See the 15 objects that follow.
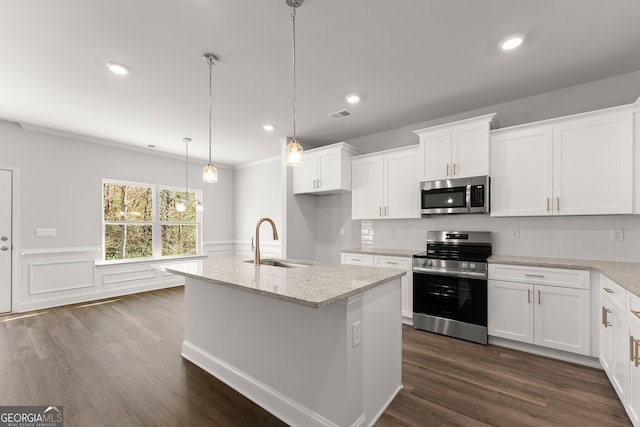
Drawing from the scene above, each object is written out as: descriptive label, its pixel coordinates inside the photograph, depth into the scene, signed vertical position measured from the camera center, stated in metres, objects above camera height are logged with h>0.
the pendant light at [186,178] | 5.99 +0.80
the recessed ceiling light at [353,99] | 3.13 +1.35
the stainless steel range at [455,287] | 2.93 -0.79
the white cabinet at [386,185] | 3.72 +0.43
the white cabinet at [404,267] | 3.43 -0.66
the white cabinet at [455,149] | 3.11 +0.79
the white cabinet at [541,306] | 2.49 -0.87
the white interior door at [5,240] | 3.93 -0.37
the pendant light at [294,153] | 2.03 +0.46
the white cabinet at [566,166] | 2.51 +0.49
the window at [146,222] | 5.03 -0.15
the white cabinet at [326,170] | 4.12 +0.70
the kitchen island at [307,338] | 1.58 -0.83
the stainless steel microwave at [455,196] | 3.12 +0.24
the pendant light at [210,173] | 2.55 +0.39
